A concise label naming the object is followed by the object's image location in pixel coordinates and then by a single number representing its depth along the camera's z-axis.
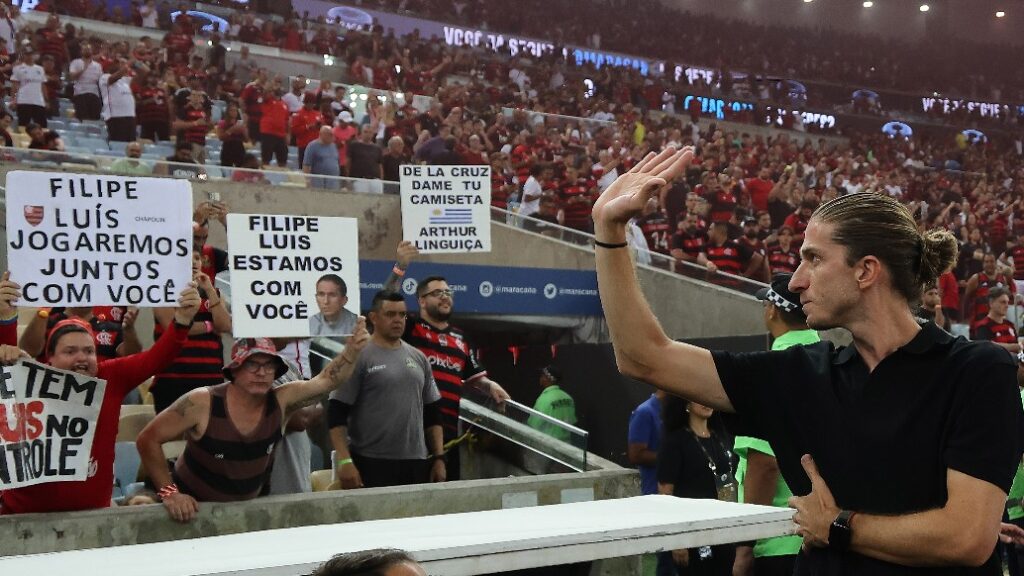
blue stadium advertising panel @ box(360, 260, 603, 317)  11.79
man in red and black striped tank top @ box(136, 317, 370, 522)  5.16
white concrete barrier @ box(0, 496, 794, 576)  2.54
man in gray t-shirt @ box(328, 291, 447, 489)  6.36
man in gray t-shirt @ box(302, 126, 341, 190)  13.70
